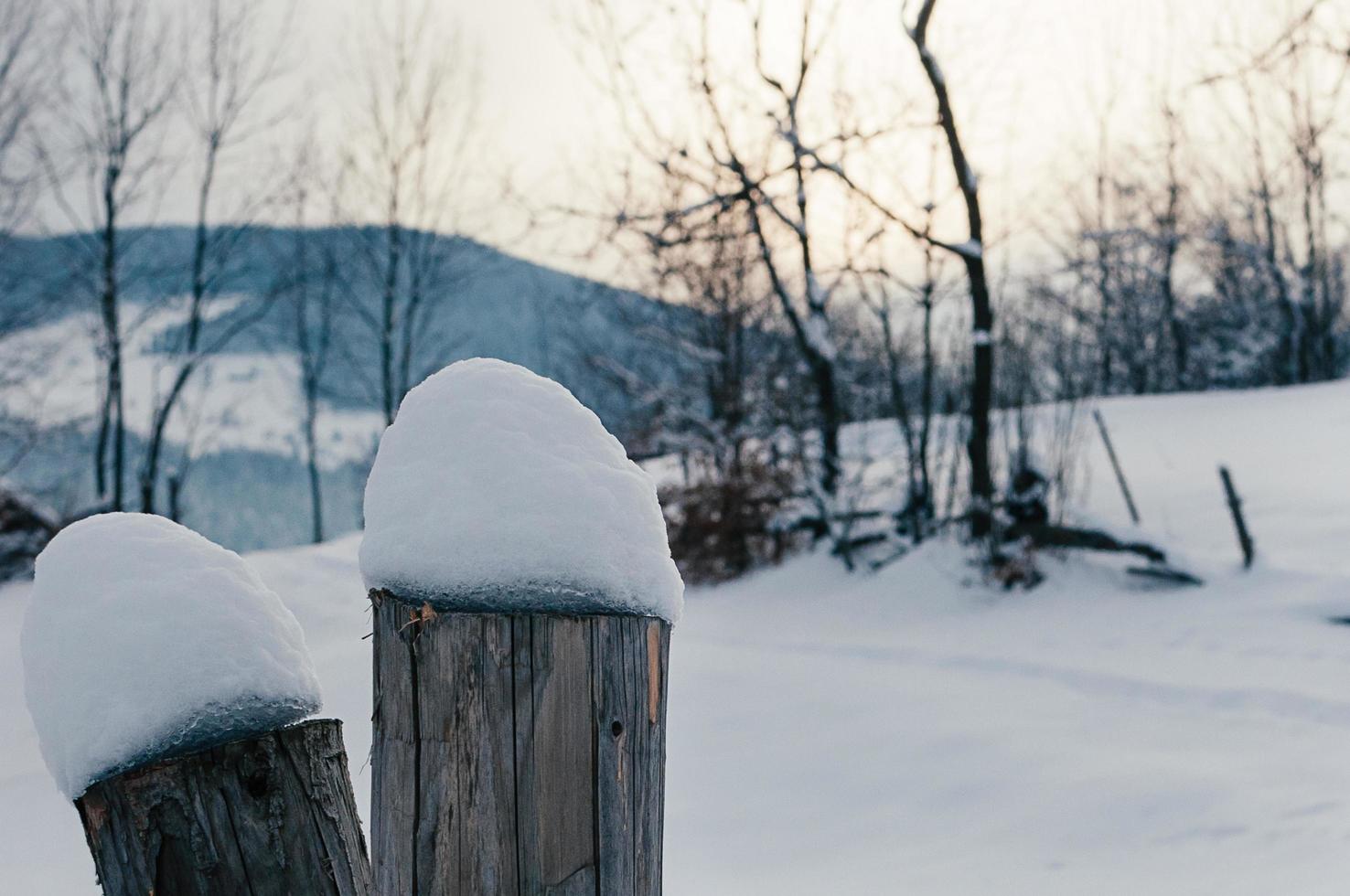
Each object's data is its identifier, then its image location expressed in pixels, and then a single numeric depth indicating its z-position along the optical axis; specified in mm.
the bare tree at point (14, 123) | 13617
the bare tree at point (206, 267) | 16047
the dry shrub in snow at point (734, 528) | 10445
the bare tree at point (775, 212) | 8922
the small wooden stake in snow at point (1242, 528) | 7148
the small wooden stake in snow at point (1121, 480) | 9266
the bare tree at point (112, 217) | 15062
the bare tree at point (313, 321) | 22062
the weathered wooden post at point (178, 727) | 1252
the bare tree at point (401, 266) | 19109
